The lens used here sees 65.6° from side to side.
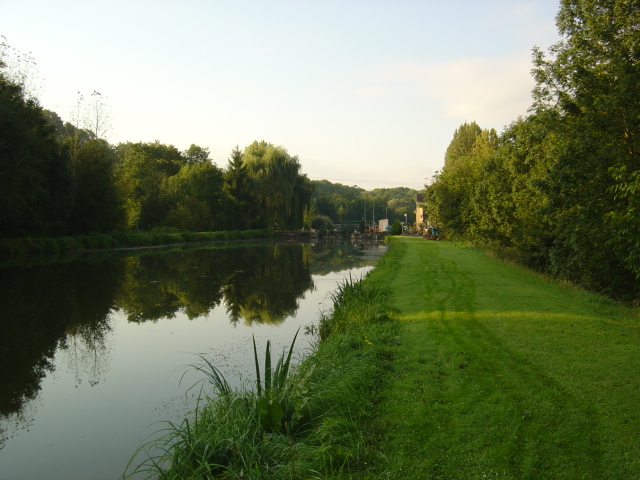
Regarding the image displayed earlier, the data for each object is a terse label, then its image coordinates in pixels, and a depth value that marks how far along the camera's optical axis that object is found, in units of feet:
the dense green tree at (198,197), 154.30
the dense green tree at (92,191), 109.29
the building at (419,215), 201.64
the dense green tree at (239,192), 179.22
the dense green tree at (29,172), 78.84
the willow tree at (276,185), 176.96
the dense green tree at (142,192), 132.82
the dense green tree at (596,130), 32.37
